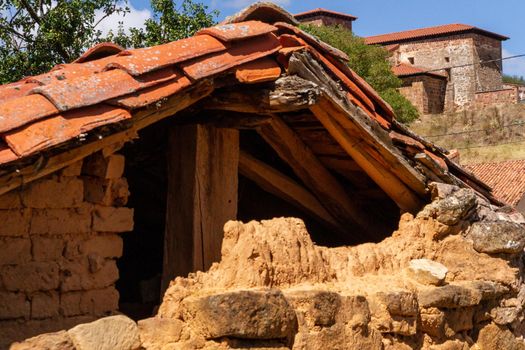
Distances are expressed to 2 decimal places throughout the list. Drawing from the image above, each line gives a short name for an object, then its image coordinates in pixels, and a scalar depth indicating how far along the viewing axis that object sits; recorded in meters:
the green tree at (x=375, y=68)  33.81
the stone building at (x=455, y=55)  47.12
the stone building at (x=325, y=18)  46.25
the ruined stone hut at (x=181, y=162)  3.95
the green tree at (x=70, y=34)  14.71
